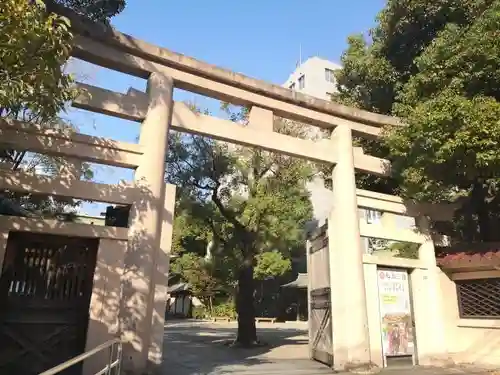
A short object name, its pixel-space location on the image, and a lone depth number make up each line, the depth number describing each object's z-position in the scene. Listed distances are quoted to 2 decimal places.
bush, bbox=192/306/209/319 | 30.99
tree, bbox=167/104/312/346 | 13.45
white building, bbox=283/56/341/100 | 39.50
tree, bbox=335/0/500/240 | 8.27
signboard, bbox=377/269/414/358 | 9.52
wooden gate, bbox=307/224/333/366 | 9.66
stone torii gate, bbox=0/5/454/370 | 7.05
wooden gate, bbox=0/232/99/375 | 6.29
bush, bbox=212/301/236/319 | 29.47
